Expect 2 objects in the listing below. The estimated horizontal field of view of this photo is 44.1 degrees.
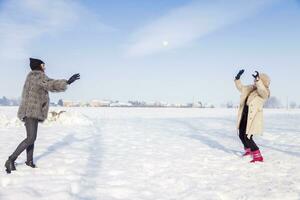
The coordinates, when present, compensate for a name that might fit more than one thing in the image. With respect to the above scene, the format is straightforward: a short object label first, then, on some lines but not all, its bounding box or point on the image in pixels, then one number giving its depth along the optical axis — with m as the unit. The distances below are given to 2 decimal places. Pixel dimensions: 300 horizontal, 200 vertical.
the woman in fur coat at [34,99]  6.57
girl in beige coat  8.07
